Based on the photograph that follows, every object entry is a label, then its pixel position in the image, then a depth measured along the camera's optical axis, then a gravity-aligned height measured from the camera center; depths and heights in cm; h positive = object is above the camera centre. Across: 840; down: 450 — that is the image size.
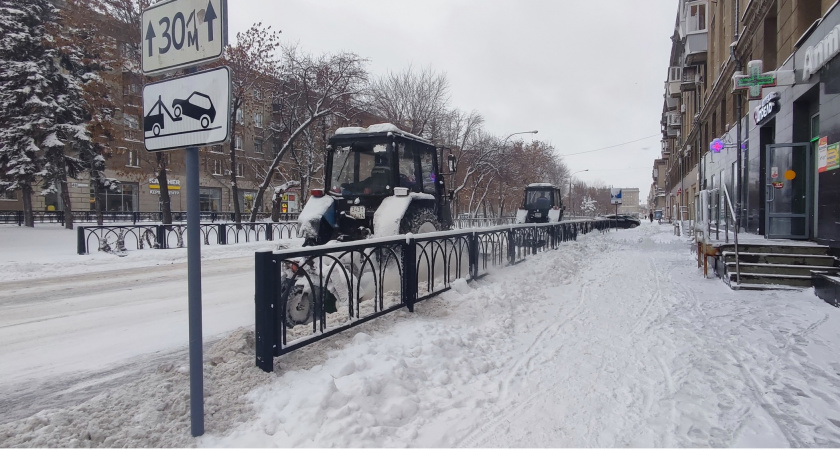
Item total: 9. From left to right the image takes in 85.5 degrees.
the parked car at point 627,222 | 4366 -100
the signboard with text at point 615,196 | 4470 +156
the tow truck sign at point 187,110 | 270 +65
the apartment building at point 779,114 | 901 +261
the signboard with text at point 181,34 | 279 +116
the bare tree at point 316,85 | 2464 +736
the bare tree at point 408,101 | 2889 +724
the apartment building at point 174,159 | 2375 +420
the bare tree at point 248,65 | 2292 +778
